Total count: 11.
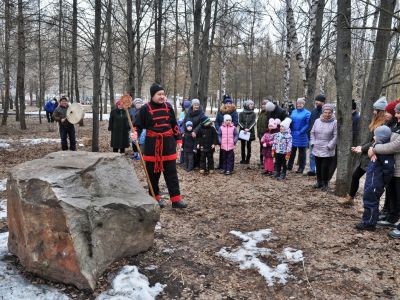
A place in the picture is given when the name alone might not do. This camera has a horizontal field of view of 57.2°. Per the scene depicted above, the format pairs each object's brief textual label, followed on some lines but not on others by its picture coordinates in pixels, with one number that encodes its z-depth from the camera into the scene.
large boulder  3.53
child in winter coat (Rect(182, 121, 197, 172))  9.33
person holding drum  10.41
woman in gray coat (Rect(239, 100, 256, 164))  9.95
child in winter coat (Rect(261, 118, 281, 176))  8.70
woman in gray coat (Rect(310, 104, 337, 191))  7.32
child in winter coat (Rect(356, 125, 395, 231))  4.93
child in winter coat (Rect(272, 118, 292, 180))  8.38
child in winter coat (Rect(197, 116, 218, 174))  9.09
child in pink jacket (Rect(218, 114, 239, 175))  9.14
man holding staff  5.84
